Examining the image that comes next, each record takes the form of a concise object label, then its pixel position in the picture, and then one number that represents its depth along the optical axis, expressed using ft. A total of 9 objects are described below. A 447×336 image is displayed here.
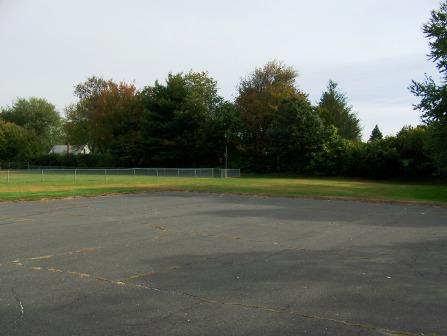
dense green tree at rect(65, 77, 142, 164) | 246.06
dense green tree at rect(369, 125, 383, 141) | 338.38
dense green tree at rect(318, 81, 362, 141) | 265.75
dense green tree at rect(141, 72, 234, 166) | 224.74
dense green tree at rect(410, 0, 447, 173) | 109.40
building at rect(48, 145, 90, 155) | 324.60
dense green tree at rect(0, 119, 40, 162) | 293.64
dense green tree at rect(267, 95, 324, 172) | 200.03
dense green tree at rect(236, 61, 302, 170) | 218.79
